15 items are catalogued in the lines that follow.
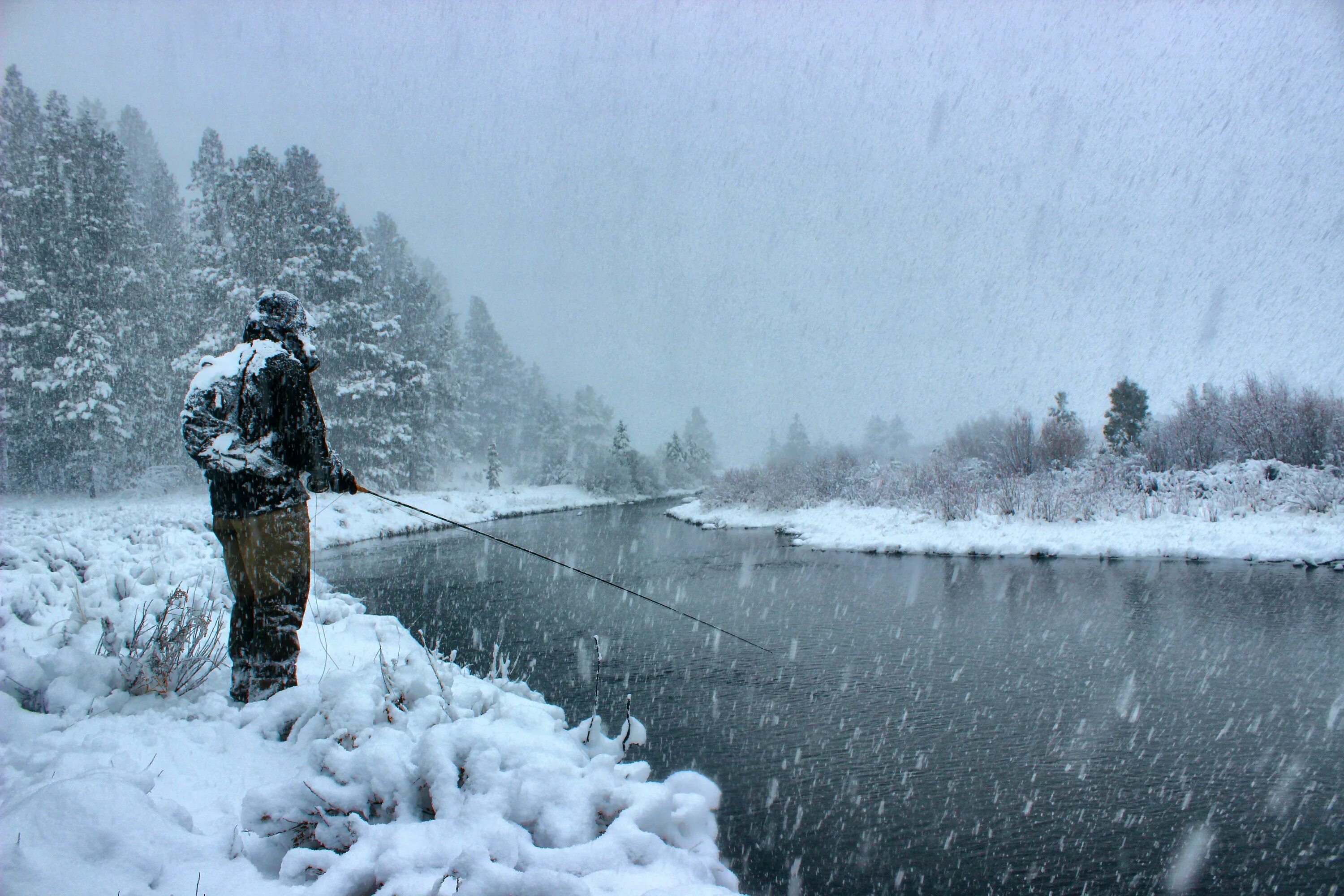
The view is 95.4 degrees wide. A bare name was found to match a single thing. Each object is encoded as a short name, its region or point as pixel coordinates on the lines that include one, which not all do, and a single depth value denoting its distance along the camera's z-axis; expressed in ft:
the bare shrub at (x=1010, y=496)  59.26
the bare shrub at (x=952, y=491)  60.85
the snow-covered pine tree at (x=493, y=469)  143.74
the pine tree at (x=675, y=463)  197.98
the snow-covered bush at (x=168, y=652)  11.32
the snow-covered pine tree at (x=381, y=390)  88.69
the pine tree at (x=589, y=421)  220.64
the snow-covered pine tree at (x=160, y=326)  80.94
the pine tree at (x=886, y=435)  275.71
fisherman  11.84
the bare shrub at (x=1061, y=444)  77.15
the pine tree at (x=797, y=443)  250.16
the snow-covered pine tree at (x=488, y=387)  180.45
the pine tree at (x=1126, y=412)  117.70
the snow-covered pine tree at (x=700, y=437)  233.76
